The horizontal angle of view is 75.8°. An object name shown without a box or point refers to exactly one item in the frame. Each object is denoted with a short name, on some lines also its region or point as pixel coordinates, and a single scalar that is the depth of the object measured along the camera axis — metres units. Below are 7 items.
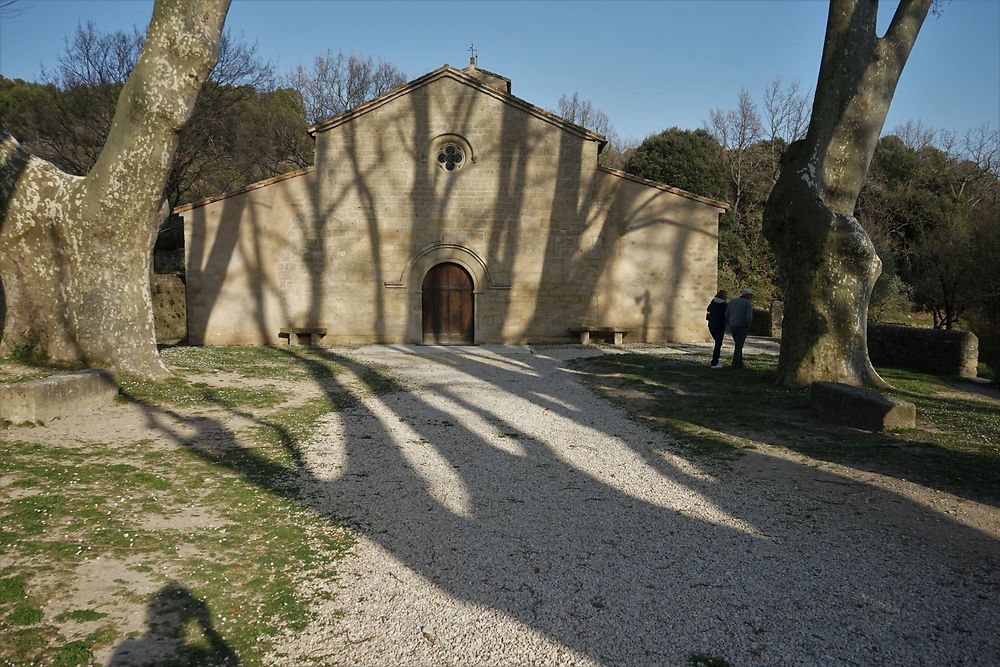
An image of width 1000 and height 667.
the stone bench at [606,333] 18.14
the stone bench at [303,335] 17.64
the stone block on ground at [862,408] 7.21
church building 17.88
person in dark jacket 12.88
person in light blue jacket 12.26
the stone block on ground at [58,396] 6.46
